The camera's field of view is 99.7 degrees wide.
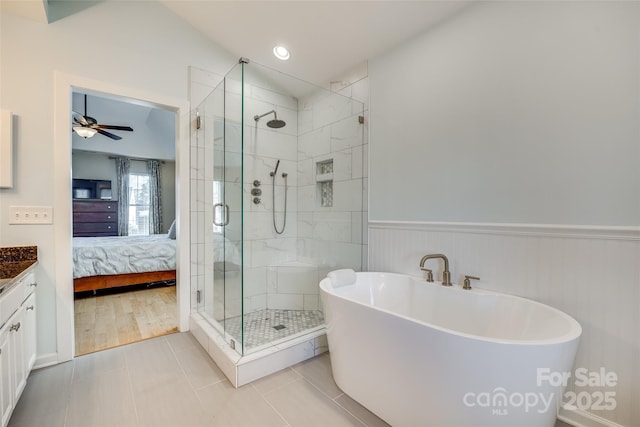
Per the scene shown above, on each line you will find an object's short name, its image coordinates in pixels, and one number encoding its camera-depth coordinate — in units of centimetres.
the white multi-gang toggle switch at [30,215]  186
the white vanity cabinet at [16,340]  123
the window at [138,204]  650
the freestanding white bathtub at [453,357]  102
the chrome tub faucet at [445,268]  187
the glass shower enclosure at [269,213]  215
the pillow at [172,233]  466
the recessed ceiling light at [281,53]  267
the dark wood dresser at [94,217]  575
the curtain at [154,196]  667
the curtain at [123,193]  629
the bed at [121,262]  346
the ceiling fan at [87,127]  353
